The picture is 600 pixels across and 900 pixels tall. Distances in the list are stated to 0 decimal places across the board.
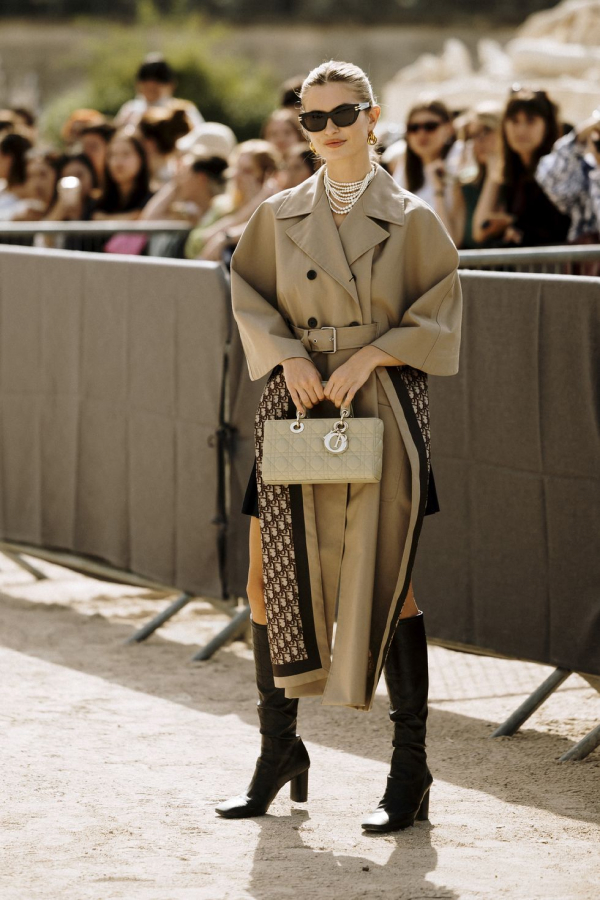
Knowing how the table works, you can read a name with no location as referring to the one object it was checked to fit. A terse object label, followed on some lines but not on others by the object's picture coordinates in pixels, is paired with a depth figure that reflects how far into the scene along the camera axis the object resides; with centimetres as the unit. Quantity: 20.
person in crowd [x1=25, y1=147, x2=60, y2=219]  2098
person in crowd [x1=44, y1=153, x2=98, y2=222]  1947
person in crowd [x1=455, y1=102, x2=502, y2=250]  1489
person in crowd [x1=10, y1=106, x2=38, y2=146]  2458
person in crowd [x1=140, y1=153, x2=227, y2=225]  1794
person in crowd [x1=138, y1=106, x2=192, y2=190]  2053
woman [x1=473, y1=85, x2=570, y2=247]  1402
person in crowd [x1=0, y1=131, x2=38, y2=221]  2117
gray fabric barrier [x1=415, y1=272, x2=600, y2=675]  933
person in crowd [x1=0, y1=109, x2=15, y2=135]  2443
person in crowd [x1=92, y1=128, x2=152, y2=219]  1848
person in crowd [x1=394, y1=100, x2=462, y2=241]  1537
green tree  6371
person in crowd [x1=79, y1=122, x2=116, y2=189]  2044
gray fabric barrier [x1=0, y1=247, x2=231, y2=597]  1182
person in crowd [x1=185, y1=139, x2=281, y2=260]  1644
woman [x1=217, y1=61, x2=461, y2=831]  762
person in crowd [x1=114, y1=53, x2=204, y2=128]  2338
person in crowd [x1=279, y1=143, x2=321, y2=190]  1531
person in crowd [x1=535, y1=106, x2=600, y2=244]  1340
